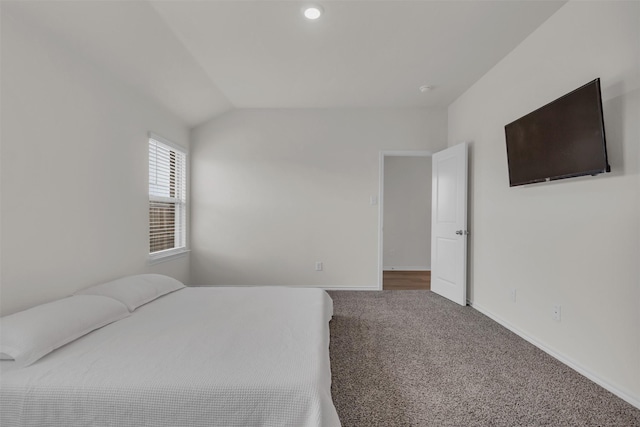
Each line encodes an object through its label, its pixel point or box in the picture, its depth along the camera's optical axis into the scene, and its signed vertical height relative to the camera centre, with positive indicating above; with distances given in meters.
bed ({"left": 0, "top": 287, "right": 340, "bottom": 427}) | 1.17 -0.69
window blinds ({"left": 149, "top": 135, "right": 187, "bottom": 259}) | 3.39 +0.22
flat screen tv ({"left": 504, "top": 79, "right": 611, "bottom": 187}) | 1.83 +0.56
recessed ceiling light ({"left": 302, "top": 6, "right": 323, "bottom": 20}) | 2.19 +1.53
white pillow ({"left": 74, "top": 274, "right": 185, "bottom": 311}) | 2.16 -0.57
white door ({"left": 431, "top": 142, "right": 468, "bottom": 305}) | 3.53 -0.09
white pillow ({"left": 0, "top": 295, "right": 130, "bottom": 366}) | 1.38 -0.58
